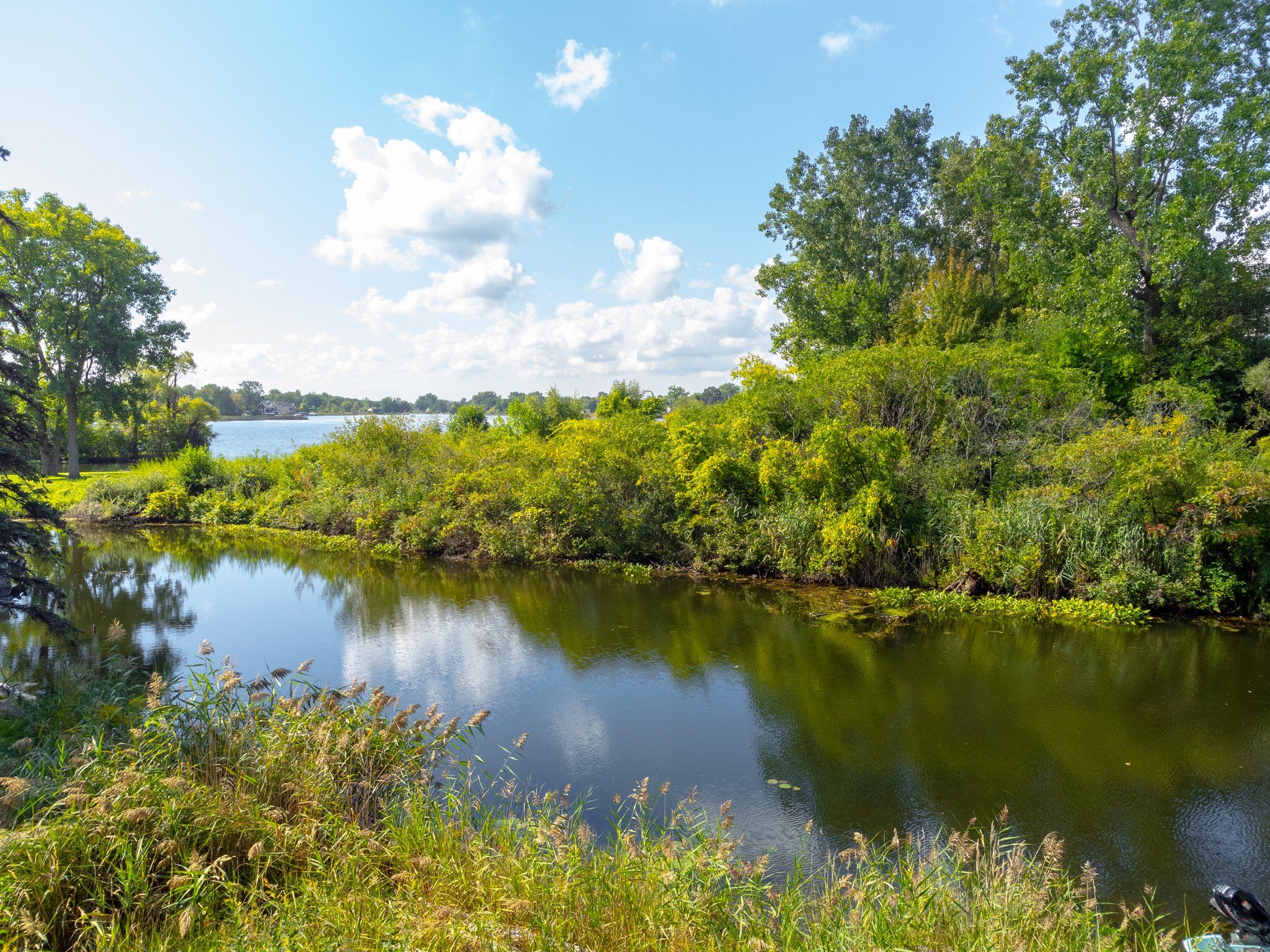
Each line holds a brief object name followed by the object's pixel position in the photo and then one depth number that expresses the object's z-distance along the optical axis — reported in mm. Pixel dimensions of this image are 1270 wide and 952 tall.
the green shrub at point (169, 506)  23547
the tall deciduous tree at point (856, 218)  27312
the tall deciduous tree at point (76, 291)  29344
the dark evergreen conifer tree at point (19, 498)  6707
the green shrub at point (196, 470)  25016
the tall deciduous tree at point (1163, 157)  16734
